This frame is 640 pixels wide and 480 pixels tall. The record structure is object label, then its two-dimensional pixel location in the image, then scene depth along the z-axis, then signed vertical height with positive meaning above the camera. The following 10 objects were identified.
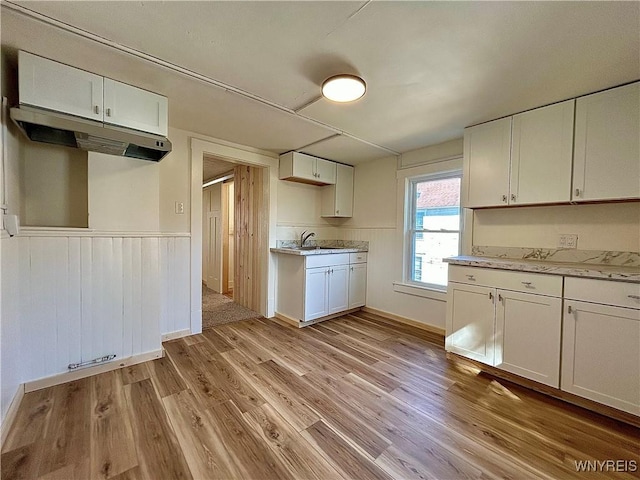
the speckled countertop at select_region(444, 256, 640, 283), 1.69 -0.23
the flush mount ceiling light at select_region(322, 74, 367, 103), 1.77 +1.02
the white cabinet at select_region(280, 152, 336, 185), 3.54 +0.89
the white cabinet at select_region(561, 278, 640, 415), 1.64 -0.71
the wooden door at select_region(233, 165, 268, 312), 3.81 -0.06
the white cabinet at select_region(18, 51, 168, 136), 1.68 +0.95
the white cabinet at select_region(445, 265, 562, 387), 1.94 -0.70
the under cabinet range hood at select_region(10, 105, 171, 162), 1.62 +0.66
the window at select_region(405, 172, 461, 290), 3.16 +0.09
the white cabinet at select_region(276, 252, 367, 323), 3.31 -0.71
